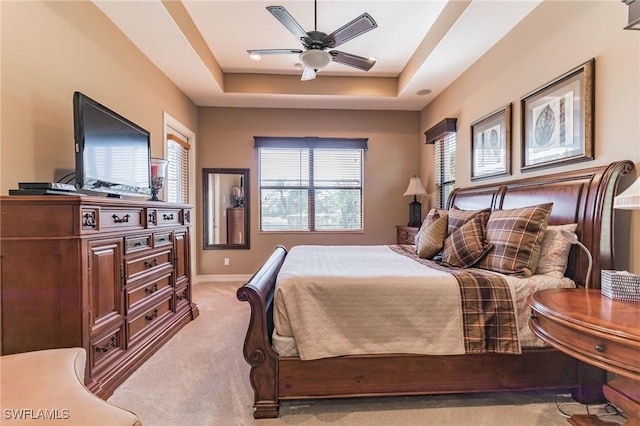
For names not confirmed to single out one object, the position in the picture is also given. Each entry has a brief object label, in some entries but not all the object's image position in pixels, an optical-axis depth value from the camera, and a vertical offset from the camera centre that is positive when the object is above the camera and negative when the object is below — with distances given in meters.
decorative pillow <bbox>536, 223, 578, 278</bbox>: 1.84 -0.29
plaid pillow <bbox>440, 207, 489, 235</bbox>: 2.43 -0.08
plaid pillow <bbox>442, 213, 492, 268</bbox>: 2.11 -0.28
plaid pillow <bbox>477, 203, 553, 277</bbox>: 1.85 -0.23
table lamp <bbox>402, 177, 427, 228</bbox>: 4.36 +0.06
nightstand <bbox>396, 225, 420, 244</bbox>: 3.94 -0.39
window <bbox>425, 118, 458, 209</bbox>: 3.77 +0.75
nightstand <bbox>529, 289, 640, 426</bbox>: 1.01 -0.48
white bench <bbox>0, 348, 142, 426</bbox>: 0.89 -0.64
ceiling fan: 2.21 +1.44
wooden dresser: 1.52 -0.42
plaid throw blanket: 1.65 -0.65
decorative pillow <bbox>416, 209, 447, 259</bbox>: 2.55 -0.27
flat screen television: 1.82 +0.43
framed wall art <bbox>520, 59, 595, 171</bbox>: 1.94 +0.66
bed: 1.63 -0.93
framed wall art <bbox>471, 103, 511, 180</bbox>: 2.76 +0.66
